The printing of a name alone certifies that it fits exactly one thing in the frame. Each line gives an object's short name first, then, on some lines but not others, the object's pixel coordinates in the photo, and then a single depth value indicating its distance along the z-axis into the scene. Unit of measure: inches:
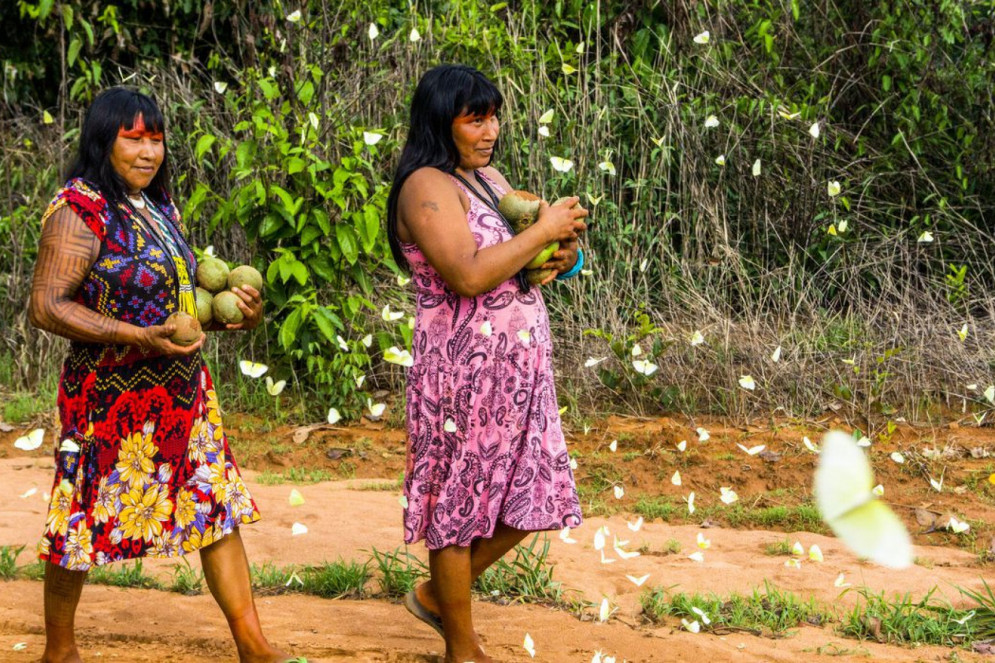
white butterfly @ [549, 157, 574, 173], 362.0
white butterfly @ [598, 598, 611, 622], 265.1
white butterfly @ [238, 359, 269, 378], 304.0
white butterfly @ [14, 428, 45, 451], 274.4
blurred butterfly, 173.6
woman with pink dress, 230.4
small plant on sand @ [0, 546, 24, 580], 317.1
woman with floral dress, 216.5
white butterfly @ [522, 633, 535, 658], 248.3
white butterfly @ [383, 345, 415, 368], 295.8
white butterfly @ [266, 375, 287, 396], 354.0
